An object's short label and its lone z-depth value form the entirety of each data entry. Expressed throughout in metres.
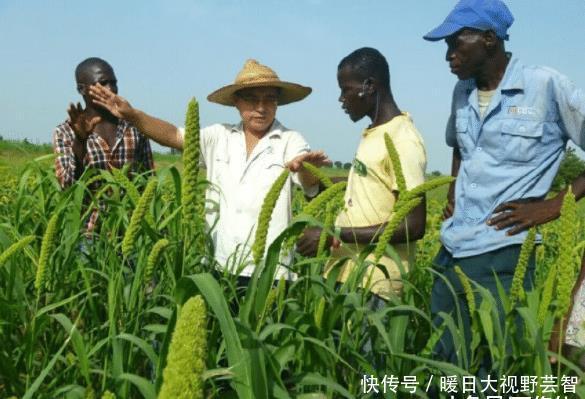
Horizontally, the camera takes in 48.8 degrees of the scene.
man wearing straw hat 2.83
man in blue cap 2.46
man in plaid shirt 3.24
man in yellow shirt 2.45
